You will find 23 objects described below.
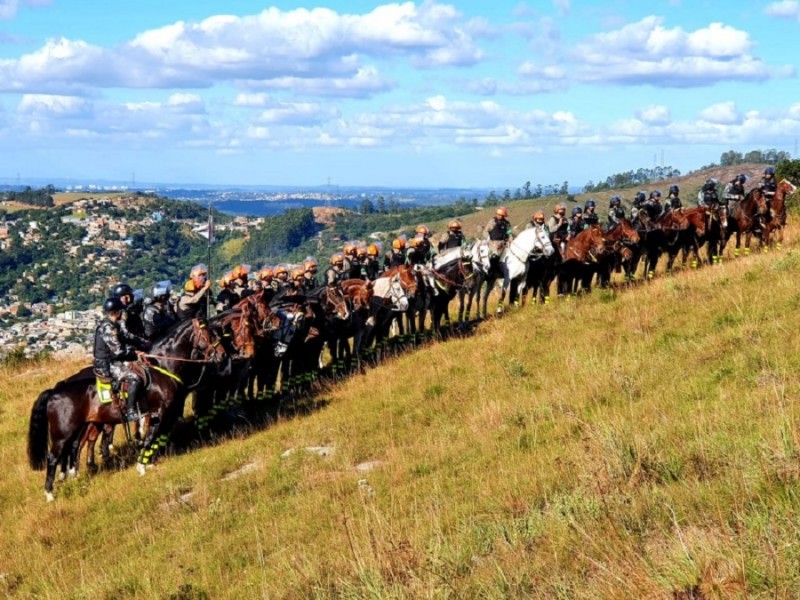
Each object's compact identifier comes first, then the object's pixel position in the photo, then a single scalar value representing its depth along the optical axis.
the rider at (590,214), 26.94
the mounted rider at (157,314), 18.73
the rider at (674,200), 28.79
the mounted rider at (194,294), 19.64
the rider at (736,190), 29.34
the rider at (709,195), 28.06
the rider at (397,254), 24.66
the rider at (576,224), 27.22
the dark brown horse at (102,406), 15.45
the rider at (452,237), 25.80
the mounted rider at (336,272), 23.28
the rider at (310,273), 23.54
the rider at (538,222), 24.70
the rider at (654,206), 27.89
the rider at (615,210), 27.63
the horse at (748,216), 28.00
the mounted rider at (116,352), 15.05
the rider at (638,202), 27.83
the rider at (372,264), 24.52
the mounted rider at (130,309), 15.49
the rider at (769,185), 27.98
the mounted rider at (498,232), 24.86
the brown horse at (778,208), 28.00
